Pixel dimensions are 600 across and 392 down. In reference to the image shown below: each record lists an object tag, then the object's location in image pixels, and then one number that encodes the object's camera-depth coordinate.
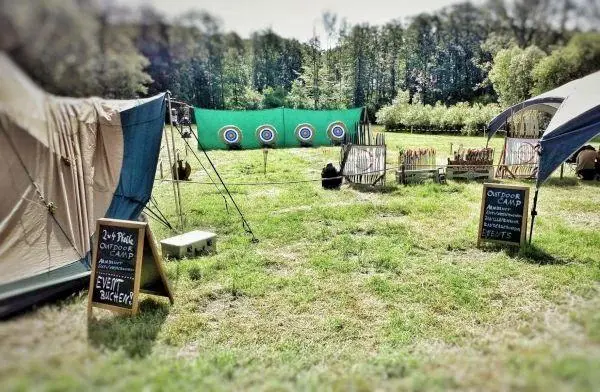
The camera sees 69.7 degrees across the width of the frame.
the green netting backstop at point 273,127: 19.41
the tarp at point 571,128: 5.53
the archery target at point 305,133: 20.34
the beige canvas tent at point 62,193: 4.07
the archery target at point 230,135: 19.50
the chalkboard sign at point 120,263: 4.00
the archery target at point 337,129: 20.35
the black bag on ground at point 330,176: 10.74
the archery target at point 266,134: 19.92
